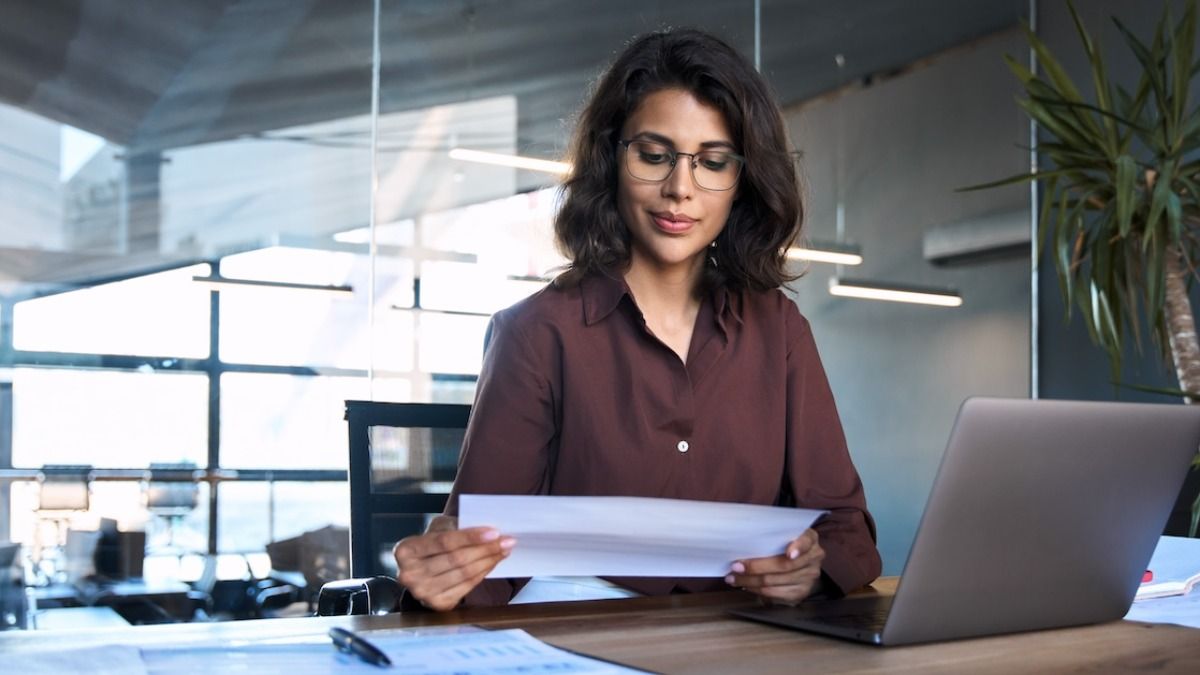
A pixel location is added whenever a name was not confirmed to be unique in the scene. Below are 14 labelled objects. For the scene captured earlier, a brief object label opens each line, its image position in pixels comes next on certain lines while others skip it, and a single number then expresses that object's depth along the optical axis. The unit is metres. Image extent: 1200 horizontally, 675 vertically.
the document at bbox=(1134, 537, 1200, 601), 1.50
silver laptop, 1.06
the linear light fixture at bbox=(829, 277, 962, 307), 5.30
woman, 1.70
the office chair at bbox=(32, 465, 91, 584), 3.52
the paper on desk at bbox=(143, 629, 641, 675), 0.95
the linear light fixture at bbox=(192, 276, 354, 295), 3.79
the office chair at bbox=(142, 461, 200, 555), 3.66
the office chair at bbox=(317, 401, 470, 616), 2.11
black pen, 0.98
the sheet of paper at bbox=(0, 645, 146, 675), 0.92
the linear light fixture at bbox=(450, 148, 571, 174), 4.27
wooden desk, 1.03
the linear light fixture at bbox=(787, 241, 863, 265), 5.25
